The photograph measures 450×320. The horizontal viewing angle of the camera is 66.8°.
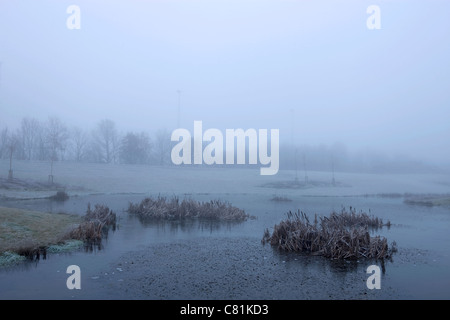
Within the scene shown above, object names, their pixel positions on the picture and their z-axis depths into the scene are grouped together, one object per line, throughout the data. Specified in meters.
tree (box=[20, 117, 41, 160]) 78.88
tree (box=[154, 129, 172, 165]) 82.38
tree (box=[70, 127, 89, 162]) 81.25
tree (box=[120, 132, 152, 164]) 77.06
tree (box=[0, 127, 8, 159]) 71.00
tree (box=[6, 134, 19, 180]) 72.61
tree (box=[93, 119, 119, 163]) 79.44
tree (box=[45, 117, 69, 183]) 62.38
